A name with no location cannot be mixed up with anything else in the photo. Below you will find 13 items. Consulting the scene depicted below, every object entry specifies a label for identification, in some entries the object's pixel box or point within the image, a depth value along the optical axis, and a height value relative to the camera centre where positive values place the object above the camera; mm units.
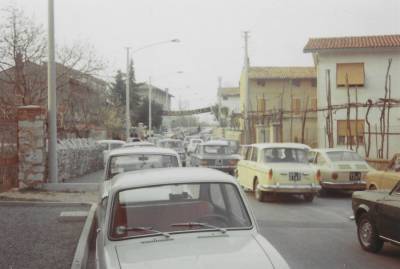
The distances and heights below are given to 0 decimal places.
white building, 34375 +3580
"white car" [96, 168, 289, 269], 4355 -861
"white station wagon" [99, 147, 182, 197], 11052 -590
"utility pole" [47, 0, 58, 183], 16859 +888
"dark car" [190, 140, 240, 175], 24172 -1164
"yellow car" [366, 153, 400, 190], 12281 -1074
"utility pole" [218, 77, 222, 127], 83744 +4613
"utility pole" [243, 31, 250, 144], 40309 +1987
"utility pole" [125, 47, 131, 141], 40600 +1235
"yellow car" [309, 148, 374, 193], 16891 -1328
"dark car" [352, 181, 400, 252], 7832 -1298
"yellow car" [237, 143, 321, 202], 15195 -1151
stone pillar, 16812 -481
